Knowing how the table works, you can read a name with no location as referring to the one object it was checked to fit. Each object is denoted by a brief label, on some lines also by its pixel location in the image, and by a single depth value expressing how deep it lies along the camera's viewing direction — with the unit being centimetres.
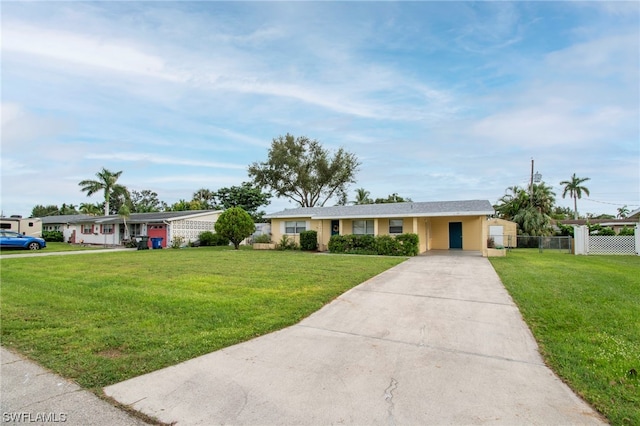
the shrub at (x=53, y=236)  3522
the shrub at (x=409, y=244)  1758
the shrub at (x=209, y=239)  2838
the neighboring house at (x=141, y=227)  2708
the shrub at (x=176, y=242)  2580
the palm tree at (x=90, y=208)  4722
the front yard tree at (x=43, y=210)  6216
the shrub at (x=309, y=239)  2198
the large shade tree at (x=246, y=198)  3956
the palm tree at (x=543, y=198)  2811
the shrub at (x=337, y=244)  1988
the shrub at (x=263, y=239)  2419
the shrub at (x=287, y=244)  2296
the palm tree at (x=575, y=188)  4728
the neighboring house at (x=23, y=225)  3105
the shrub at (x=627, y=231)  2303
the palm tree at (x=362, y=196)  4362
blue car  2308
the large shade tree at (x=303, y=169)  3956
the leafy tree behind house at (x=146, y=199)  6738
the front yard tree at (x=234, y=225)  2348
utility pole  2786
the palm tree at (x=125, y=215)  2793
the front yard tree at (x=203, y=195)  5331
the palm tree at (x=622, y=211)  4545
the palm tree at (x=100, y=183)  3766
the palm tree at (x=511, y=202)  2880
